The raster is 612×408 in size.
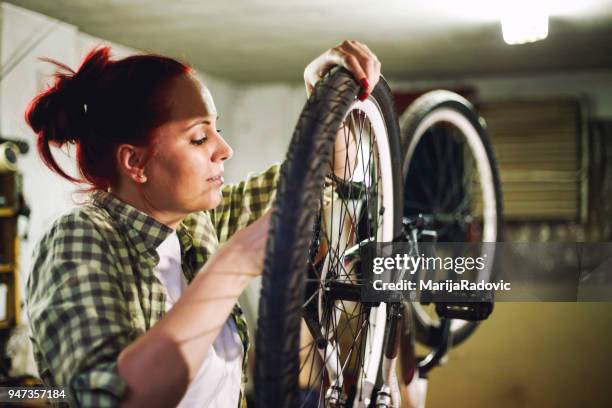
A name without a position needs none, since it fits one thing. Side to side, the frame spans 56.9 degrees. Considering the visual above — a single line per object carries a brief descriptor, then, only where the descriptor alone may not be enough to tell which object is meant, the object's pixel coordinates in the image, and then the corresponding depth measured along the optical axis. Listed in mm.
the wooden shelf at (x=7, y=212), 2967
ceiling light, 2744
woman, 683
